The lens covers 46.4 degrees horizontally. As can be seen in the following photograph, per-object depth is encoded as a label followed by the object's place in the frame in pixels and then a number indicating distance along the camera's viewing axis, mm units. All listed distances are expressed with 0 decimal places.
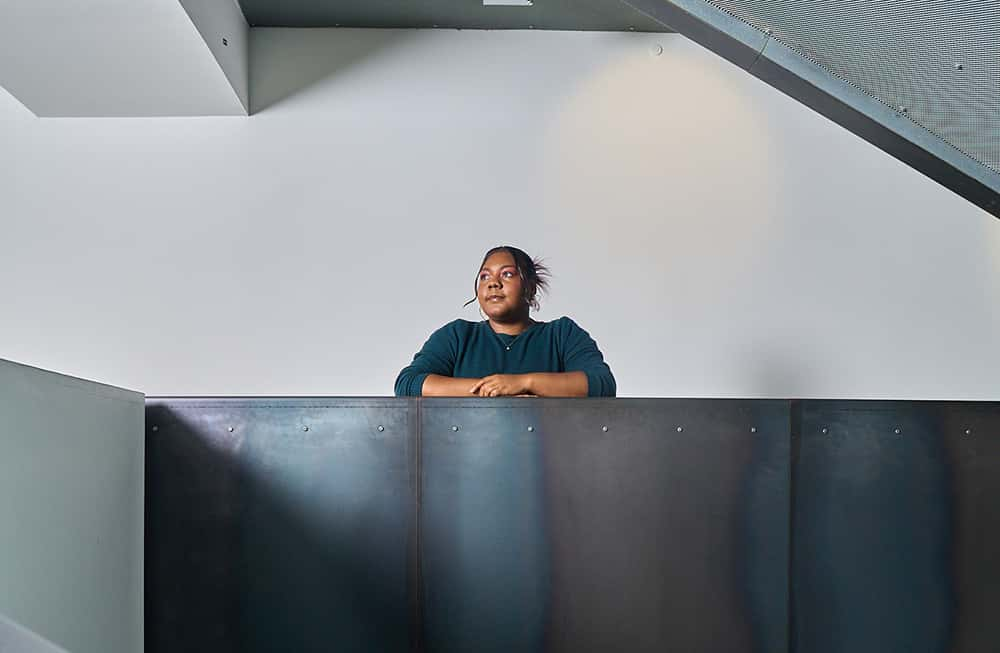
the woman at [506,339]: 2932
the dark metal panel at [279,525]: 2258
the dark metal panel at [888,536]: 2258
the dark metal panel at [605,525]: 2250
